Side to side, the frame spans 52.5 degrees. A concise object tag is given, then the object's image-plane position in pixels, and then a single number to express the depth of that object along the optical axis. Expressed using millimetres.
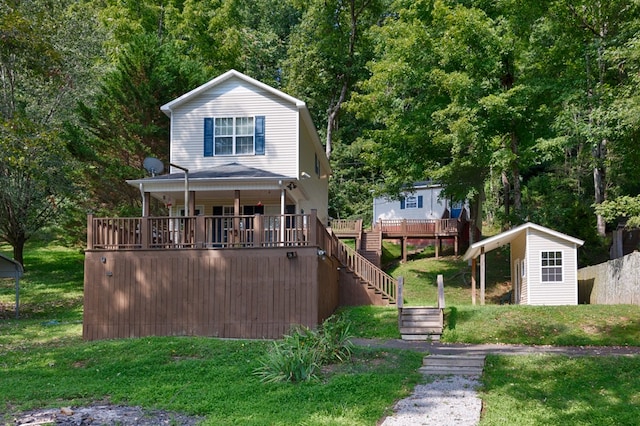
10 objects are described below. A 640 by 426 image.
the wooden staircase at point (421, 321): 15836
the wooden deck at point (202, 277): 16078
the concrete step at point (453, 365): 11180
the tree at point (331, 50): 37594
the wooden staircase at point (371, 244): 29641
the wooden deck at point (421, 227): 32594
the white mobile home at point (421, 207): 36000
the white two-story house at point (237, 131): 20484
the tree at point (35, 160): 24844
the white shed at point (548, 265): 20125
